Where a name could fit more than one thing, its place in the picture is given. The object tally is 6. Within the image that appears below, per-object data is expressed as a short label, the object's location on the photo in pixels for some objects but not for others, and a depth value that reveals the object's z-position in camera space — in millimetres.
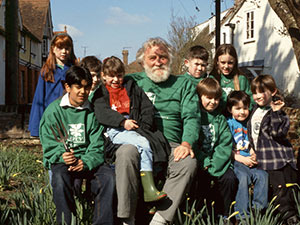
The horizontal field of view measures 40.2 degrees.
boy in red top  3555
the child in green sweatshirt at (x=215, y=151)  3713
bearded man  3326
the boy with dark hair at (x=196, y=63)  4457
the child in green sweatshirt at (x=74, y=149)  3242
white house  20422
